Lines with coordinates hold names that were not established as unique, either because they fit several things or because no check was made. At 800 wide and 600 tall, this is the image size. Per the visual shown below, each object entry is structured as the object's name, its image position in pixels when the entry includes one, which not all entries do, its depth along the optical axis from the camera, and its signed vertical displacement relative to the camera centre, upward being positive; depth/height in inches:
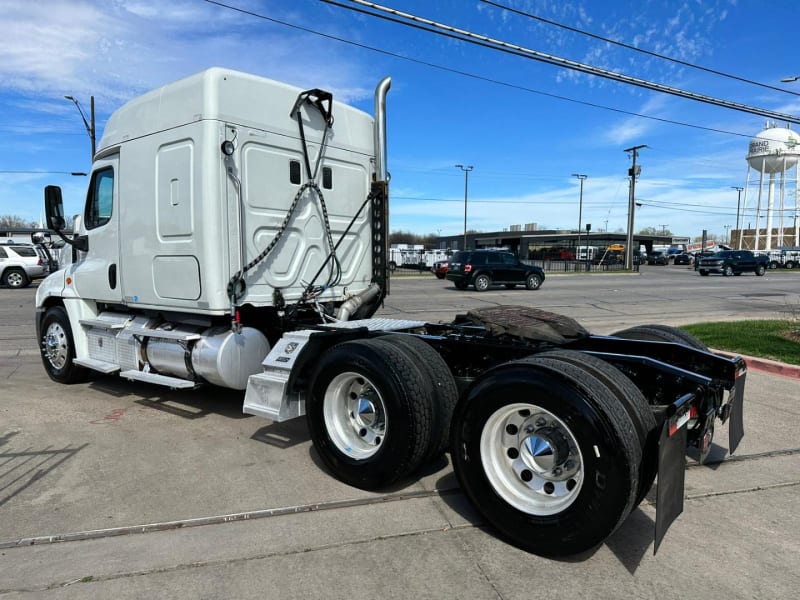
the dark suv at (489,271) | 930.1 -33.7
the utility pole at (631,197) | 1829.5 +188.6
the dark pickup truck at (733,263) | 1491.1 -20.9
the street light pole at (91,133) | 727.6 +158.3
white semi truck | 118.0 -27.9
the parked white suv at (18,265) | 904.3 -35.1
